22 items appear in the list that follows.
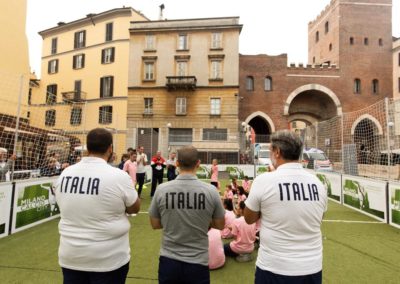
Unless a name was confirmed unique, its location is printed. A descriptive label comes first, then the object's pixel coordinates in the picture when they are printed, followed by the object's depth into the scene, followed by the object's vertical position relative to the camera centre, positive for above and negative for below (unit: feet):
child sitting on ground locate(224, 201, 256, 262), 15.21 -4.98
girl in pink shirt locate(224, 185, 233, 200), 25.85 -4.03
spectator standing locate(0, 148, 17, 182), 21.16 -1.49
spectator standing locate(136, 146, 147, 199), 32.71 -2.49
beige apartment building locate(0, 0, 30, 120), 47.85 +19.11
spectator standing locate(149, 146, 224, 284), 7.13 -2.00
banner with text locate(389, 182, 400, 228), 22.82 -4.09
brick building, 99.96 +27.56
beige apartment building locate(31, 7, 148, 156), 98.58 +29.88
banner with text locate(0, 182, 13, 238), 18.94 -4.19
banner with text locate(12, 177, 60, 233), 20.43 -4.61
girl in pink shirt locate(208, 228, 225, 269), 13.60 -4.94
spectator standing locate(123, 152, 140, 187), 28.22 -1.82
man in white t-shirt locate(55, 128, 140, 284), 6.74 -1.76
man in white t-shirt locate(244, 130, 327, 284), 6.40 -1.60
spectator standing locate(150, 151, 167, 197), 33.68 -2.33
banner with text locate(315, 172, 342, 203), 34.23 -3.91
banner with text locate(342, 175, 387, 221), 24.90 -4.09
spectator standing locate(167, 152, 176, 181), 36.95 -2.39
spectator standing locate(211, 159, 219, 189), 35.99 -3.10
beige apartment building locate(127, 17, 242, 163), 92.27 +22.01
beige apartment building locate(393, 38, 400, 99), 105.09 +32.33
